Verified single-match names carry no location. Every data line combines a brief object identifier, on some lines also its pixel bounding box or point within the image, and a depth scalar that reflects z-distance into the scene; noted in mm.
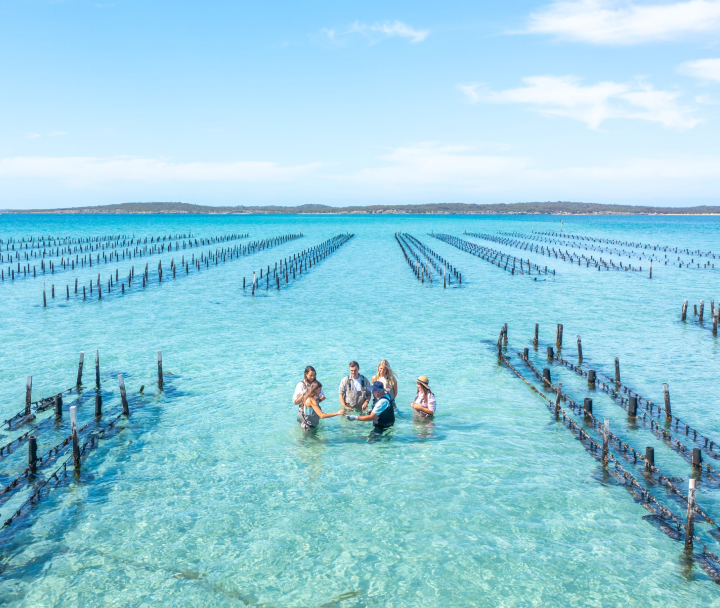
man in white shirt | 15906
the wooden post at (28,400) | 16891
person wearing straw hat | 16391
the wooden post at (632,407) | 17188
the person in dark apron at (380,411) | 14922
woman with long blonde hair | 15156
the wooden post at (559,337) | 26053
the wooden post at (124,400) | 16739
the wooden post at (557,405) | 16953
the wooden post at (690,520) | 9750
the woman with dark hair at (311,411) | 14789
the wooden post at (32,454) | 13180
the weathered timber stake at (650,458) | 13219
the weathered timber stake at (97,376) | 19053
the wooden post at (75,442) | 13070
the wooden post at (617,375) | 19953
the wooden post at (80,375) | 19734
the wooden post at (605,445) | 13391
